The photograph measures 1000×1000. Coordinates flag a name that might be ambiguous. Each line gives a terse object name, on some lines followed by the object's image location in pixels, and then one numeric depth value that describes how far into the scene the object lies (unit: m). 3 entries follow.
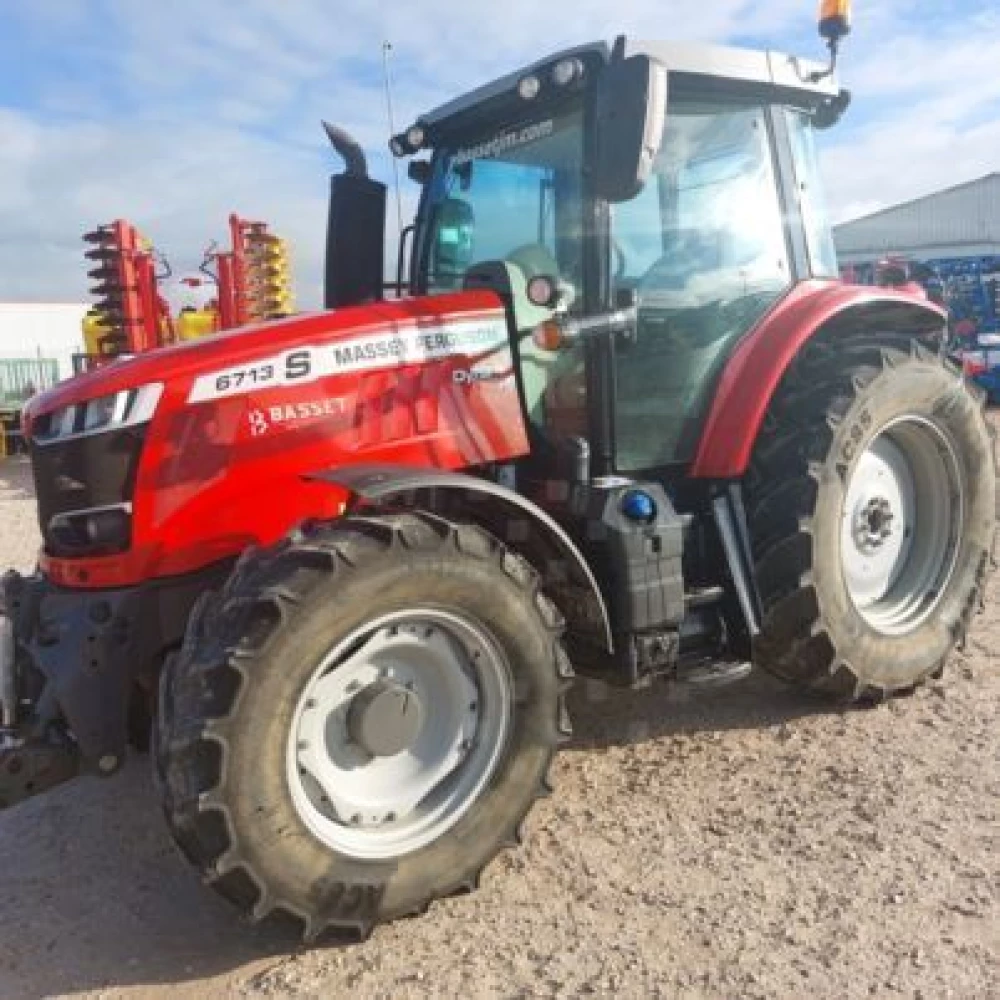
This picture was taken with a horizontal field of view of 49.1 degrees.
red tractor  2.90
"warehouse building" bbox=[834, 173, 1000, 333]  35.16
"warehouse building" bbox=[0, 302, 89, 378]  26.14
